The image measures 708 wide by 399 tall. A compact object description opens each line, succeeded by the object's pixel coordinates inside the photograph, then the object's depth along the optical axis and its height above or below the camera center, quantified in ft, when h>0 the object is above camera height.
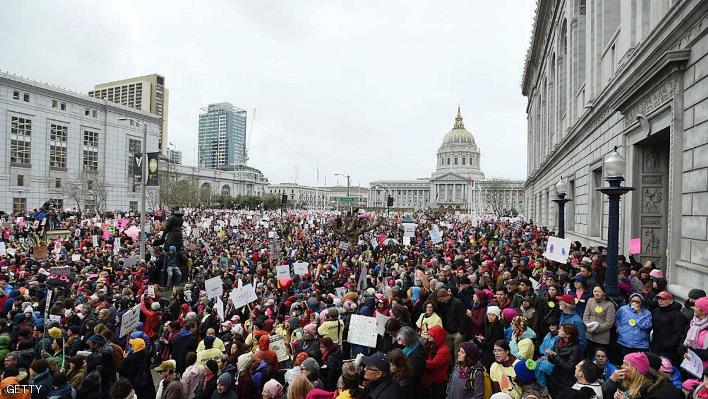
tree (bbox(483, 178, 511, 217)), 324.80 +10.41
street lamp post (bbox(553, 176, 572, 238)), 47.88 +0.47
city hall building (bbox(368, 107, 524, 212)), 509.35 +20.92
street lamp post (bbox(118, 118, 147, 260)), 61.05 +0.73
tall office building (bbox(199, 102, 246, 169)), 645.10 +73.36
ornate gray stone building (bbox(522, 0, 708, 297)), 29.01 +7.11
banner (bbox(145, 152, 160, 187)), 62.95 +3.62
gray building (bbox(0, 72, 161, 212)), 182.19 +19.53
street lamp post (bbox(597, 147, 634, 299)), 25.85 -0.33
